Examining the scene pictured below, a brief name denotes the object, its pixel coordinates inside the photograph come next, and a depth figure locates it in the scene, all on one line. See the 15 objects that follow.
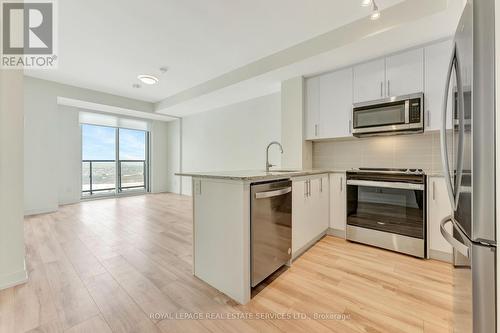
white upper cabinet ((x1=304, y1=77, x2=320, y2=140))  3.32
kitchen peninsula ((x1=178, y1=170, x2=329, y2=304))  1.57
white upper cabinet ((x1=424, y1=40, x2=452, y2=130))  2.34
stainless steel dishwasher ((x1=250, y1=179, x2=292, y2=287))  1.66
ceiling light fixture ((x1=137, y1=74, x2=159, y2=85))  3.83
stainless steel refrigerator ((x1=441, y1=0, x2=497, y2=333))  0.78
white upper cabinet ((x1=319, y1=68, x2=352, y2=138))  3.02
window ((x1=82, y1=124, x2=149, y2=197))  6.05
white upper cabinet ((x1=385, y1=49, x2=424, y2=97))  2.49
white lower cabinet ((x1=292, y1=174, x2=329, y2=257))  2.25
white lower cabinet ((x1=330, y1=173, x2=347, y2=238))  2.91
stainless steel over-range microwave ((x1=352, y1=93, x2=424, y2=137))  2.46
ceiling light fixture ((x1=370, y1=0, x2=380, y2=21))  2.05
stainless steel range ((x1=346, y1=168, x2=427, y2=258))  2.34
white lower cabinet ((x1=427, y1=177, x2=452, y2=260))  2.21
